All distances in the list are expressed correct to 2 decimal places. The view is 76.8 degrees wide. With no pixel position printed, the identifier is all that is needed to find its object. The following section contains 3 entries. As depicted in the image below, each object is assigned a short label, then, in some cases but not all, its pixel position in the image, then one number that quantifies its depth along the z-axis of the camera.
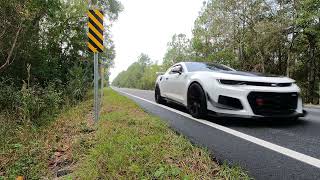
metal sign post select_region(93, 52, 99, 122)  3.70
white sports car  3.15
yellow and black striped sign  3.75
